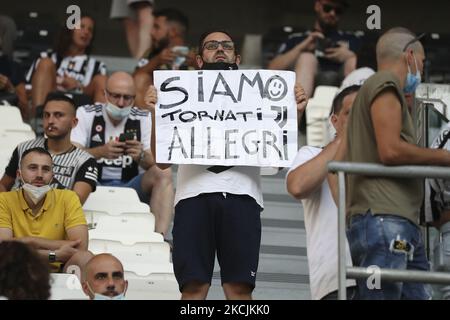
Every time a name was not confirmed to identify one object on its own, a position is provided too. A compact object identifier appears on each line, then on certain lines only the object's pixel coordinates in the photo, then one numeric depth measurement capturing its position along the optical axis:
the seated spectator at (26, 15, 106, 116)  24.83
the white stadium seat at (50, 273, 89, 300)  16.91
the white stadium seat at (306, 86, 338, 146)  23.84
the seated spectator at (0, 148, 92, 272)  18.64
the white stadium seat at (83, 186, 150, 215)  20.95
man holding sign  15.87
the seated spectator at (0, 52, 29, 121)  25.11
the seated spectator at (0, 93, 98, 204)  20.30
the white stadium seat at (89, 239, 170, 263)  19.64
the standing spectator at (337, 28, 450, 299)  14.62
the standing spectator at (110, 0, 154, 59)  27.28
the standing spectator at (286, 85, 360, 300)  15.66
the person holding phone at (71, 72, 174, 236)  21.23
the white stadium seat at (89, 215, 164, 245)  20.19
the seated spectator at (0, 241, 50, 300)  13.93
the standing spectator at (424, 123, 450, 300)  17.23
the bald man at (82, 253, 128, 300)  16.86
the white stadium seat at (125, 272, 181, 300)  18.48
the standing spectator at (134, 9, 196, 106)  25.30
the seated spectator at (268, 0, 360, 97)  25.92
